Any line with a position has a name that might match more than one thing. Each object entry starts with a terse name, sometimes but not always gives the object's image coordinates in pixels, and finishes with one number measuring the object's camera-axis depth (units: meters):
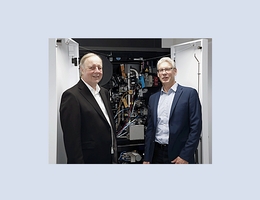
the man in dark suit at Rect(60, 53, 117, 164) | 1.60
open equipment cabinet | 1.65
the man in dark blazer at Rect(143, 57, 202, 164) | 1.69
